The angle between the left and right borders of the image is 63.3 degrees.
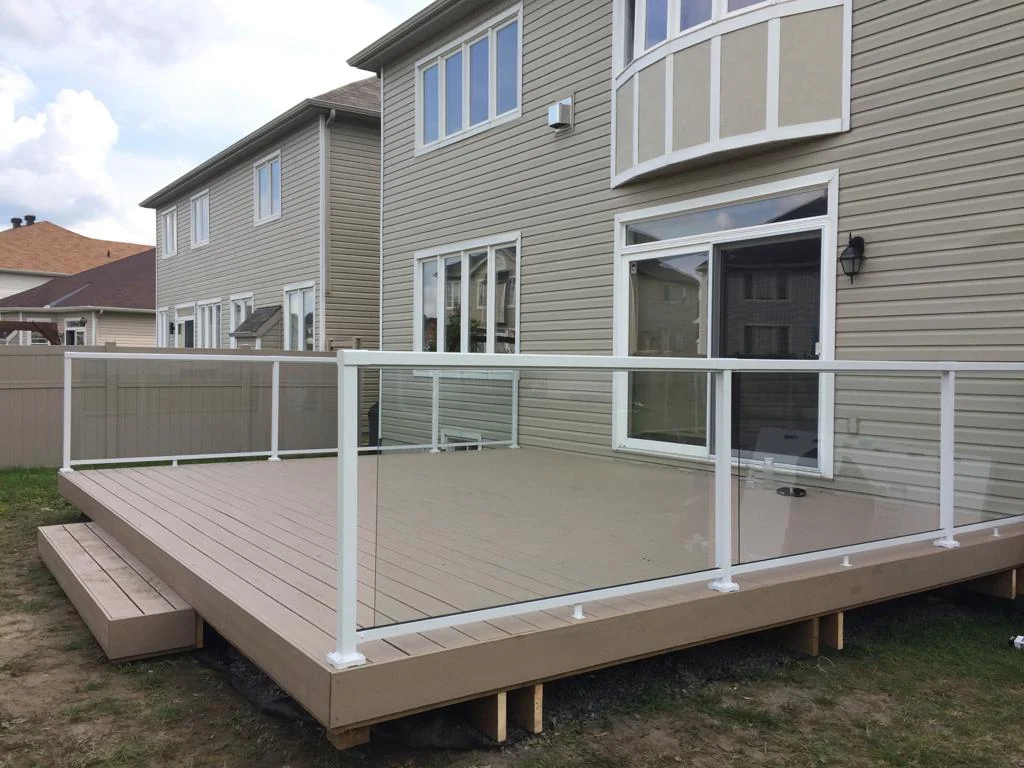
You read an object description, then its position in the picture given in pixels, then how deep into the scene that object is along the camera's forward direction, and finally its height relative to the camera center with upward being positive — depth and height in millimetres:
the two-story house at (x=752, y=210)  3674 +1169
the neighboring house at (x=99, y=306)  24906 +1673
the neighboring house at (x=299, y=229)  13203 +2323
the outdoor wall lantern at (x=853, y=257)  5445 +722
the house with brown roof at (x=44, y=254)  33438 +4469
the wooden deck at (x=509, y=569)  2762 -945
